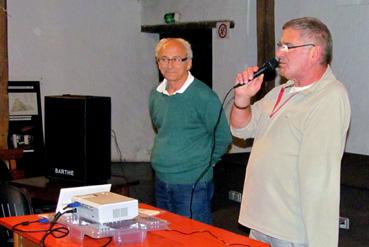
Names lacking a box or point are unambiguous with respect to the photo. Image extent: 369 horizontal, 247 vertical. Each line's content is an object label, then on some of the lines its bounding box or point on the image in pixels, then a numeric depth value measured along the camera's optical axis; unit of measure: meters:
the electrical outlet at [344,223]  3.78
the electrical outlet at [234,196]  4.67
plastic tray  2.08
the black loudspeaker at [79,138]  3.39
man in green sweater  3.01
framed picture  5.67
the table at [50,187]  3.38
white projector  2.11
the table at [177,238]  2.11
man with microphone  2.04
